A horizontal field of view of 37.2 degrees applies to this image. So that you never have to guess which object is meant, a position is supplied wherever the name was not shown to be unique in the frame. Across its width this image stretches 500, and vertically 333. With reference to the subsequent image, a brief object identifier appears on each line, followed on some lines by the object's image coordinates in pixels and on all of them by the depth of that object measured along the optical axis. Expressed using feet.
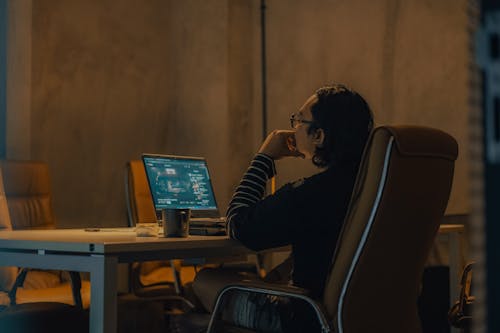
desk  6.12
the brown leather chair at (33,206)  11.27
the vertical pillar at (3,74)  15.55
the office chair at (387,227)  5.91
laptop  9.66
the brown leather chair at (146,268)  12.63
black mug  7.71
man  6.73
